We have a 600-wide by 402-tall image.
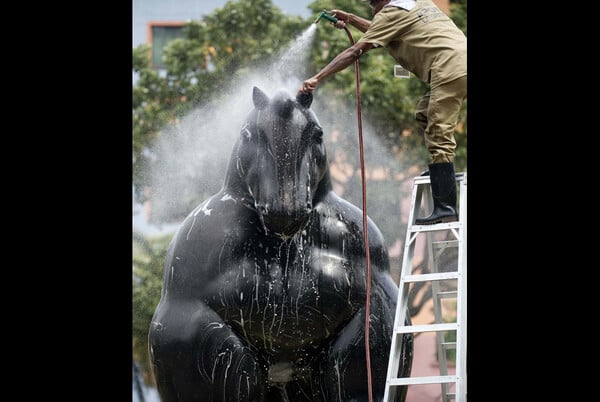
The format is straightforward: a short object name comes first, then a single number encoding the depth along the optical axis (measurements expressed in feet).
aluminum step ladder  37.06
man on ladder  38.99
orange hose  39.32
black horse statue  39.85
